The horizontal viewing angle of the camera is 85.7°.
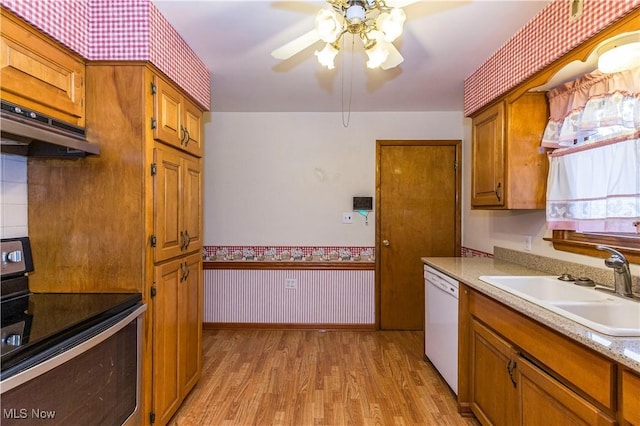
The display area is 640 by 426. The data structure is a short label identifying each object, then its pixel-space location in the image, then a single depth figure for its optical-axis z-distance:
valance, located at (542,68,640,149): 1.65
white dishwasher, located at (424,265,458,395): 2.21
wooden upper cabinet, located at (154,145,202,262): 1.79
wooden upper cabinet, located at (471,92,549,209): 2.13
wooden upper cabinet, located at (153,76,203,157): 1.77
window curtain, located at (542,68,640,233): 1.67
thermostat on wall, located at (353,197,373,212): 3.62
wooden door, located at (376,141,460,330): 3.67
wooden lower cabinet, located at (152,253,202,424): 1.80
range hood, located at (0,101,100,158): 1.21
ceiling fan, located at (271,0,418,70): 1.32
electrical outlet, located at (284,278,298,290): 3.67
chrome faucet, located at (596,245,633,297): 1.53
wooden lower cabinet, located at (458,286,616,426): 1.10
